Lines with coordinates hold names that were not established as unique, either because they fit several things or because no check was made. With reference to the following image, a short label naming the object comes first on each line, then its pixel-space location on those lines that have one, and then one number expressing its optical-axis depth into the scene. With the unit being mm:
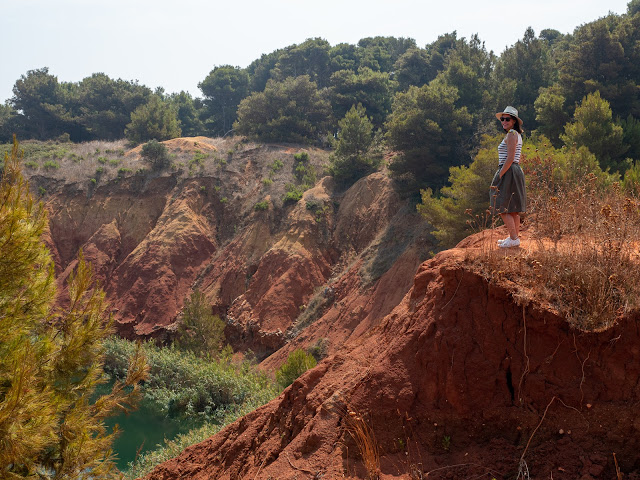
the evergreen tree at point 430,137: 21141
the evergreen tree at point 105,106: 44344
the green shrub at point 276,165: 30594
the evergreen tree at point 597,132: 15797
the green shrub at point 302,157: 30583
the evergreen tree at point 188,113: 52469
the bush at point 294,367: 14961
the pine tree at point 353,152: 25531
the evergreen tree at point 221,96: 52000
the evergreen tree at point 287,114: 34281
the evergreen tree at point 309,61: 48938
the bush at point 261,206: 27562
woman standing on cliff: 6043
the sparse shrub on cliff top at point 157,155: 32844
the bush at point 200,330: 21125
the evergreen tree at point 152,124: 37875
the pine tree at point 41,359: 5262
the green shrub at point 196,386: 17031
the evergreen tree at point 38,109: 44125
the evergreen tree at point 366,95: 35312
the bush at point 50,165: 34219
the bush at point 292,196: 27250
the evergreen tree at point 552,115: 19203
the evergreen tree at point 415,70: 40594
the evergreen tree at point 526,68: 24516
